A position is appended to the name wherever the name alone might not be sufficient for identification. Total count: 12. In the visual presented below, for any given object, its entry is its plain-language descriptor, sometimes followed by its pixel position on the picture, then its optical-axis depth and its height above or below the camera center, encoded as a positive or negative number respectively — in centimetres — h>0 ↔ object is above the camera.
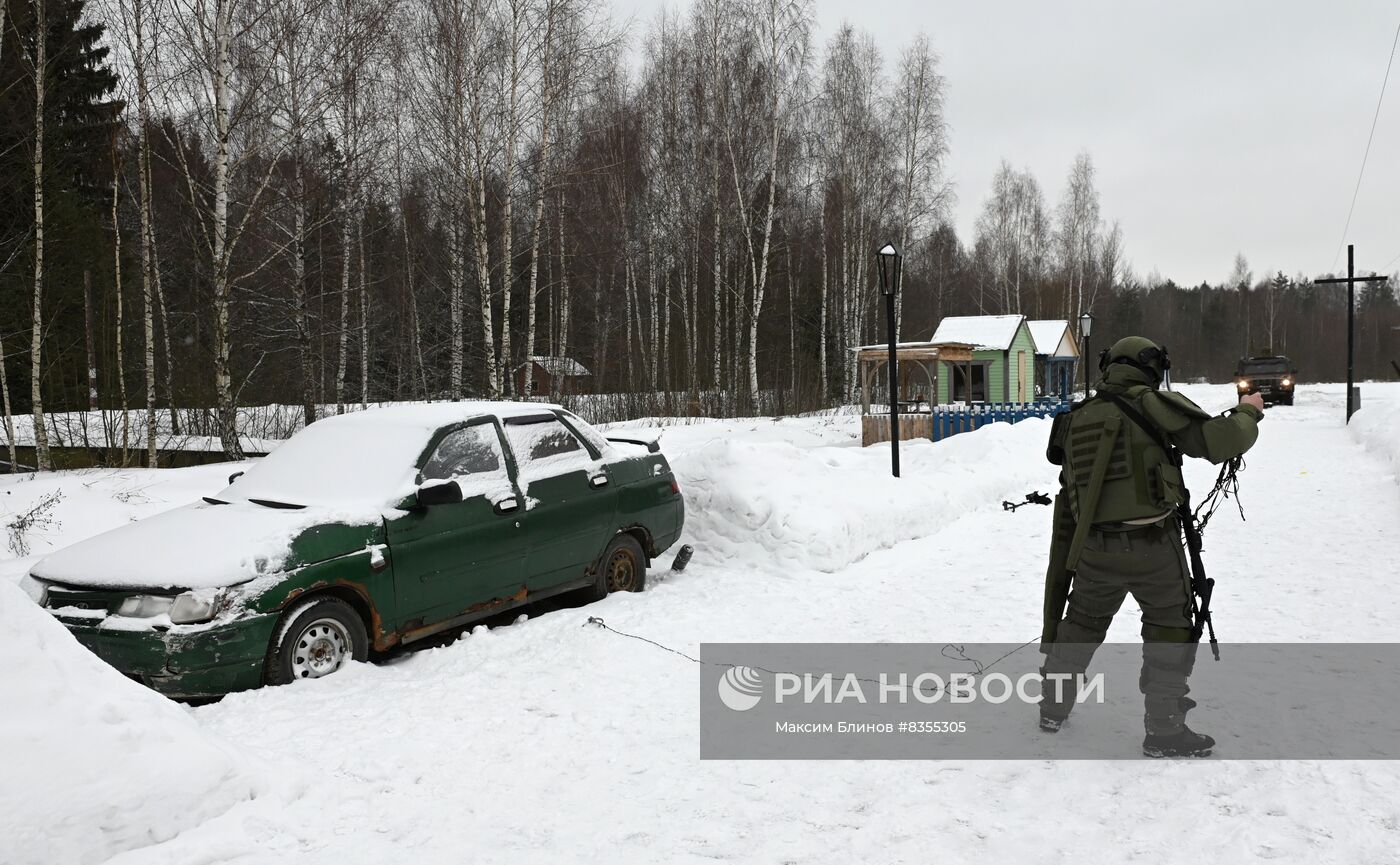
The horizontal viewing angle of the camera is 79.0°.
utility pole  2294 +179
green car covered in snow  441 -94
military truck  3359 +8
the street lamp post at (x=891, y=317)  1142 +88
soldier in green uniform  363 -61
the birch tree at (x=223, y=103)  1284 +486
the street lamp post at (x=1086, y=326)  2534 +166
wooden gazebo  2105 -54
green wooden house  2873 +70
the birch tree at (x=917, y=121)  3238 +1006
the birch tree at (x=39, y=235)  1287 +254
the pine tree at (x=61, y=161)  1348 +487
